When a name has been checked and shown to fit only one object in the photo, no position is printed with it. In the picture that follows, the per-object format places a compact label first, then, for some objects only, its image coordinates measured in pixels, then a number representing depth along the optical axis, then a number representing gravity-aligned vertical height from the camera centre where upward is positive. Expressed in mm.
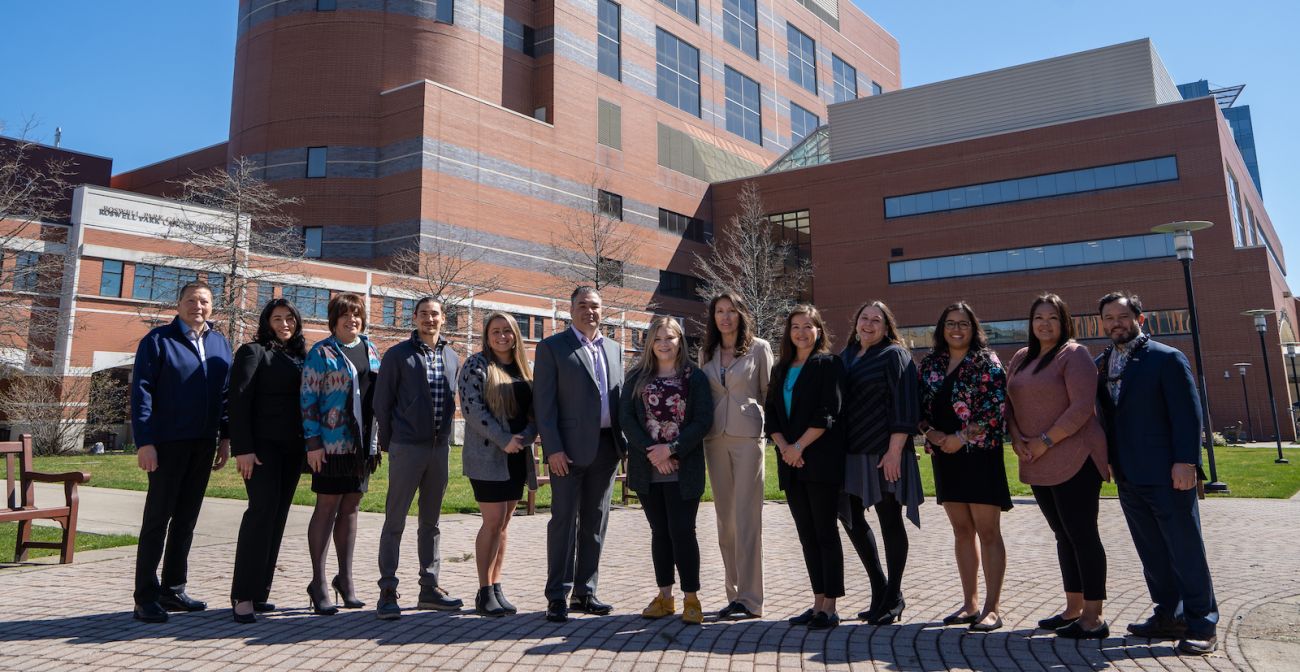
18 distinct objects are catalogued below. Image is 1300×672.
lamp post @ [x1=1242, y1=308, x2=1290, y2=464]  27084 +3977
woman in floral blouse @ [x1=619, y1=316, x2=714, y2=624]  5023 -16
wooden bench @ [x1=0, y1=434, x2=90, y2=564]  6591 -512
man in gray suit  5164 -52
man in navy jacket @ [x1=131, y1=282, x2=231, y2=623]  5012 +113
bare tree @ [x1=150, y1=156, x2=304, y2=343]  26781 +7639
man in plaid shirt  5250 +34
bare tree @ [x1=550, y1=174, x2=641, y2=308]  41634 +11075
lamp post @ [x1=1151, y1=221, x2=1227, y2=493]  14336 +3539
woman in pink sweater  4582 -76
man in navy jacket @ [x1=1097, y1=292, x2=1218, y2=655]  4414 -201
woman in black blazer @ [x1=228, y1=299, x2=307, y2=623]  5012 +29
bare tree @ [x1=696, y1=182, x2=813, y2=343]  39062 +10162
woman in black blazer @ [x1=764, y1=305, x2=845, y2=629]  4859 -112
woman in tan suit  5125 -8
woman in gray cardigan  5199 +2
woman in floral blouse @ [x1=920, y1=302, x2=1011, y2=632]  4805 -55
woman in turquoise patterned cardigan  5168 +25
